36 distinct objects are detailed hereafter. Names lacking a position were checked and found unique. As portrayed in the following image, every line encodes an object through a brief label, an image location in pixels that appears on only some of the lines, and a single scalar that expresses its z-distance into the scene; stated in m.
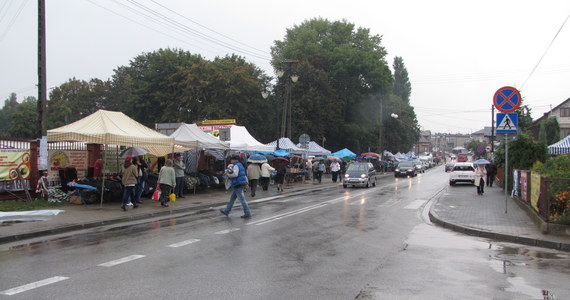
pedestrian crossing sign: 12.02
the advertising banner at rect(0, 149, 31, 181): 14.17
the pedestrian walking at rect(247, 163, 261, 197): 19.42
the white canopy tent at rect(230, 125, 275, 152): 23.85
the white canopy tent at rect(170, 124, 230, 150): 18.77
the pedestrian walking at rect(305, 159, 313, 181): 32.23
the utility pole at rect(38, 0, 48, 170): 14.71
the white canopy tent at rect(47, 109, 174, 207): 14.66
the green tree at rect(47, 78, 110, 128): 59.34
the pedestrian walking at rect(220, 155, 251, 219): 12.31
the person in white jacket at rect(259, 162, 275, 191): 21.79
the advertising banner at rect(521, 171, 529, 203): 13.72
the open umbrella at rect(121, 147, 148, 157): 16.45
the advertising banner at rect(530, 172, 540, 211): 10.97
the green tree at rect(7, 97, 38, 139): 61.63
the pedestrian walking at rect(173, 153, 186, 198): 17.42
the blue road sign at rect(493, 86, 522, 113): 11.80
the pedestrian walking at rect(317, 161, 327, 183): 31.67
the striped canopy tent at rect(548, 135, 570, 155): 22.93
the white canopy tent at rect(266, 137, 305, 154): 30.42
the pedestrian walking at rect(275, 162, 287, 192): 23.06
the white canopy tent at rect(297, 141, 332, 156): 34.21
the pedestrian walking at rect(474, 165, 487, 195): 20.75
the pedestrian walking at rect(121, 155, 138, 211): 13.60
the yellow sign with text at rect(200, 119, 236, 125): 36.16
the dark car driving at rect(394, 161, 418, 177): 43.41
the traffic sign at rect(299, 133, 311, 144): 29.00
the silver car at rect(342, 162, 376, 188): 26.47
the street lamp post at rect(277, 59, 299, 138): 29.06
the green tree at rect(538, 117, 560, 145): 43.09
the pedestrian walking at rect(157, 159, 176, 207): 14.63
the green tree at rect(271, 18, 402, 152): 45.16
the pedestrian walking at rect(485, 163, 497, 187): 27.80
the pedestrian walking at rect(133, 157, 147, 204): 15.07
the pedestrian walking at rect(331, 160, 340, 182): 32.94
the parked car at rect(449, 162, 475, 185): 28.75
